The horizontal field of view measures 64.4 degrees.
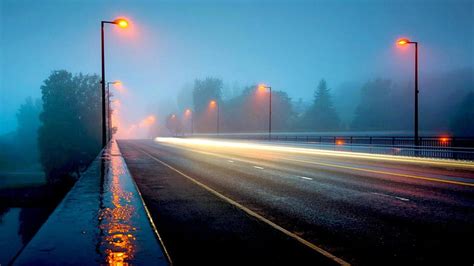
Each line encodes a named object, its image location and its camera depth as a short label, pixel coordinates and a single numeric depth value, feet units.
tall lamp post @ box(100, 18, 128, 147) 65.16
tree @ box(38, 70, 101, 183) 213.66
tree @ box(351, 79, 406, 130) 359.05
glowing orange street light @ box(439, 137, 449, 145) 91.90
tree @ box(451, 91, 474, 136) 224.53
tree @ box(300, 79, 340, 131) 375.45
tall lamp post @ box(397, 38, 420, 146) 84.58
